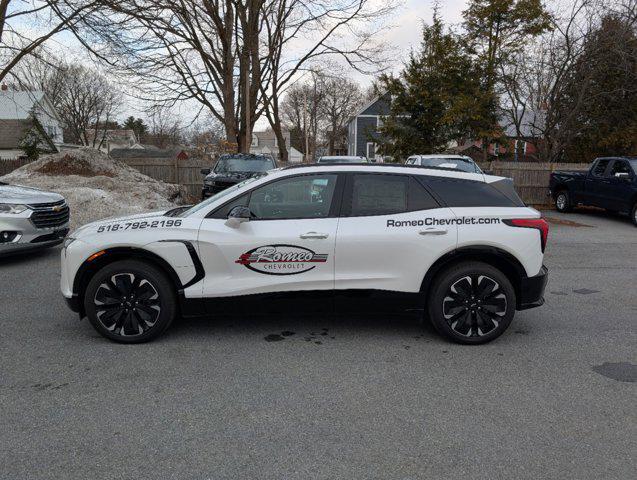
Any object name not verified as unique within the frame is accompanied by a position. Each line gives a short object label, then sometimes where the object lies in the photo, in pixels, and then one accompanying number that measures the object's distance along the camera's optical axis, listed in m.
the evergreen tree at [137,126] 94.75
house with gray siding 49.58
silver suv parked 7.57
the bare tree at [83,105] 59.94
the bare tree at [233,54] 24.34
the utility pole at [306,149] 49.76
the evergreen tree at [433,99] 19.45
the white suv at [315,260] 4.42
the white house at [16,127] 33.44
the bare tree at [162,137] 80.95
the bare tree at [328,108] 73.38
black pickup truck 13.34
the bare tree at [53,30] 14.47
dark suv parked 14.30
